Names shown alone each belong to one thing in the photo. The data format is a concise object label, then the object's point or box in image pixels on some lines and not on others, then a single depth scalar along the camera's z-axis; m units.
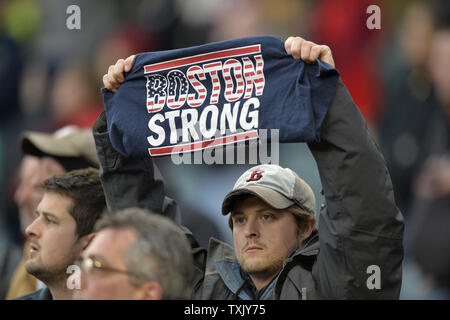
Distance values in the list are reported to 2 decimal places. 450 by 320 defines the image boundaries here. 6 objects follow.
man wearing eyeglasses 3.71
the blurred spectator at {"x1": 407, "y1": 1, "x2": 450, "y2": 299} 6.48
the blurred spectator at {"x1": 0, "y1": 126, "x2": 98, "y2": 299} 7.39
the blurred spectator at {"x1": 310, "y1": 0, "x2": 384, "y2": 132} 7.80
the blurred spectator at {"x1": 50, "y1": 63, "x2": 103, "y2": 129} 10.04
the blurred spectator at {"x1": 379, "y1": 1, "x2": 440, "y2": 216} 7.21
